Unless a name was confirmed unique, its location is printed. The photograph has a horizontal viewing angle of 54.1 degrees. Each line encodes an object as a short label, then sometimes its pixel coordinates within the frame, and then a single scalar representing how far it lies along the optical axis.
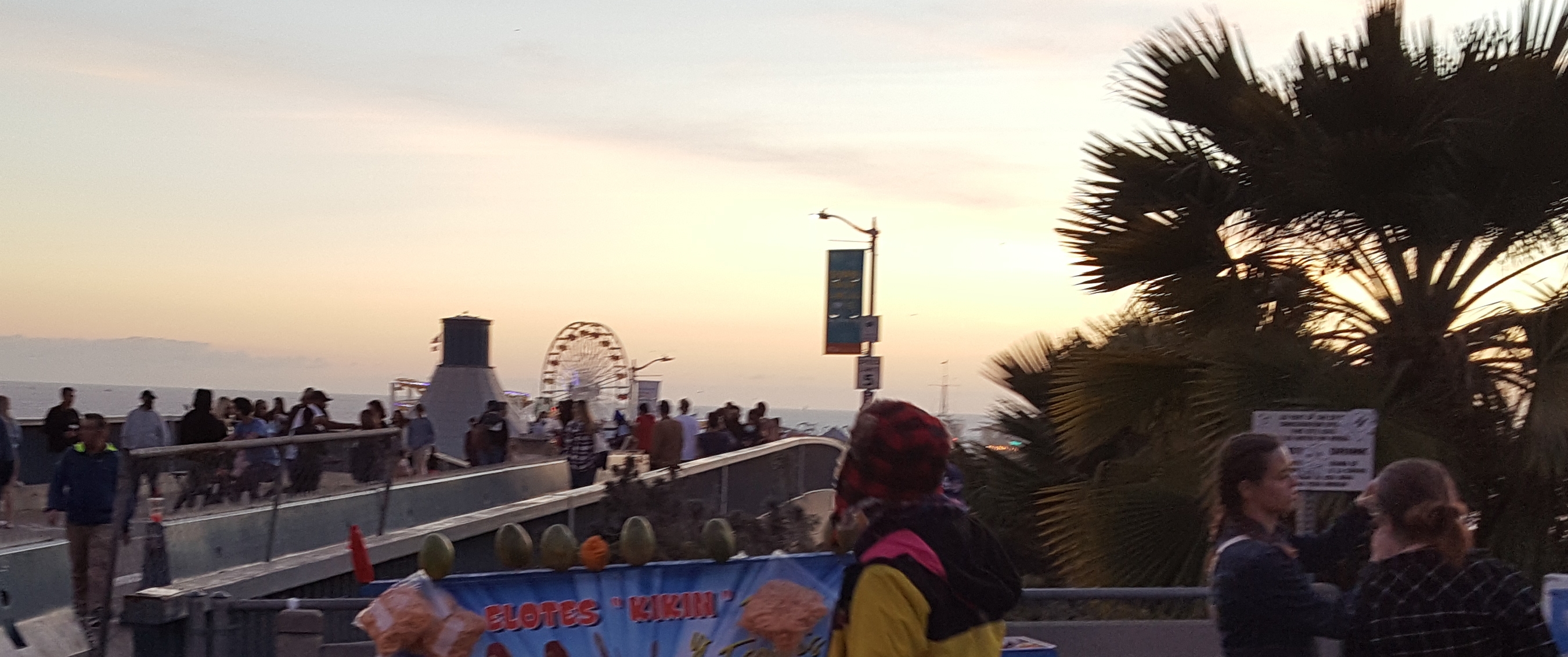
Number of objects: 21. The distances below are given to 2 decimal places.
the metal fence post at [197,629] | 6.52
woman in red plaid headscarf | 3.09
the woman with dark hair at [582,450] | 20.25
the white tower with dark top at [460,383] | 43.88
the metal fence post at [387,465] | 12.38
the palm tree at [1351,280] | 8.87
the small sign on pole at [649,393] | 51.47
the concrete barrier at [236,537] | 8.70
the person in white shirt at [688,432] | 22.72
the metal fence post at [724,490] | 20.88
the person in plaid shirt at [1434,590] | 4.20
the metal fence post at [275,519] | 9.92
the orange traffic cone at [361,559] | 5.30
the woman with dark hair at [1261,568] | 4.34
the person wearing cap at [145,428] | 18.44
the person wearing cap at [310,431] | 10.42
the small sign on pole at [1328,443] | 7.58
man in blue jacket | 11.95
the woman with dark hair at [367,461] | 11.74
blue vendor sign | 5.48
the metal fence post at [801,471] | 27.72
